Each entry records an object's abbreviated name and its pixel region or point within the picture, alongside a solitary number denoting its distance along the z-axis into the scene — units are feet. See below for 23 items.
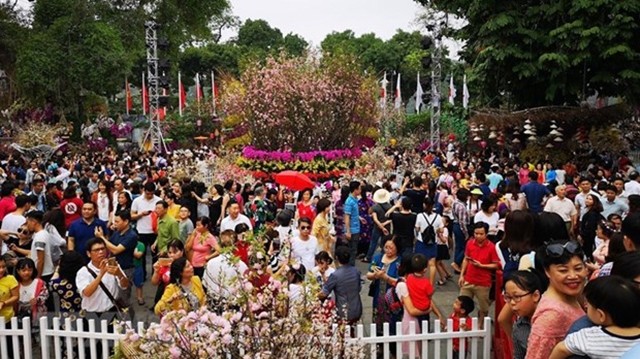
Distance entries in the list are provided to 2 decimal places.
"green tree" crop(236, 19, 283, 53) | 230.48
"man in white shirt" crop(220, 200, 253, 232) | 23.47
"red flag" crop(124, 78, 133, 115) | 112.88
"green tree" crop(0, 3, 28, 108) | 101.04
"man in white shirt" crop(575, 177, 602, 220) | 27.35
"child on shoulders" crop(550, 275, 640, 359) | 8.32
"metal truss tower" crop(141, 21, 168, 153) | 69.62
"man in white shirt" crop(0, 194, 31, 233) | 23.03
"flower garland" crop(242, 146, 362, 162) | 46.93
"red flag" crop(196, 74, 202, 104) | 116.11
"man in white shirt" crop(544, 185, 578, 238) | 27.50
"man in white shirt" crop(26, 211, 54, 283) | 20.33
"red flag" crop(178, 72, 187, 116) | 108.29
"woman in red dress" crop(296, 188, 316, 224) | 26.94
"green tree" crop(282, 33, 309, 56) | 223.10
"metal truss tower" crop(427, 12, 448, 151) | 69.26
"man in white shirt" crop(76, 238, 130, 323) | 16.52
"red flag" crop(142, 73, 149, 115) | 103.86
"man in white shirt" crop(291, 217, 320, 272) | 20.74
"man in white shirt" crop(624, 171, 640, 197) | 28.35
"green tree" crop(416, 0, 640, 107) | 52.47
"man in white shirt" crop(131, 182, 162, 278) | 26.32
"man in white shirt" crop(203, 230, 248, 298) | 9.89
